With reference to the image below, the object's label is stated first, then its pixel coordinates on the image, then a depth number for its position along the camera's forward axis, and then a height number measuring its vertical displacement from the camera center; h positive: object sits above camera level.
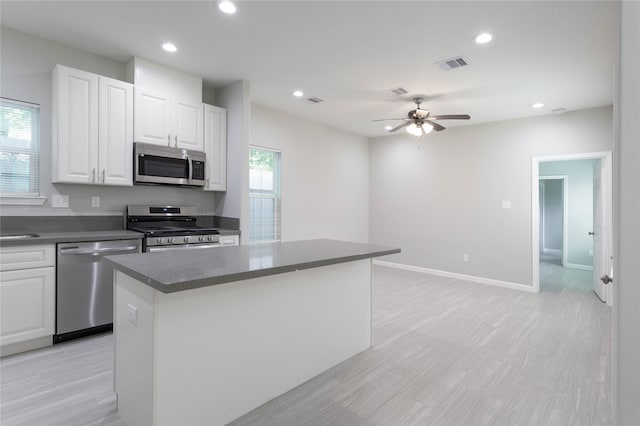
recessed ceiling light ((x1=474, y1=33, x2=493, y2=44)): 2.81 +1.56
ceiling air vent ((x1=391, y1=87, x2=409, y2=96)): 4.12 +1.60
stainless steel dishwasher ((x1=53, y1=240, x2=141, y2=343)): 2.82 -0.68
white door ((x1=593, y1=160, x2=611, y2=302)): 4.34 -0.27
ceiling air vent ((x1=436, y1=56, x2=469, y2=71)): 3.28 +1.58
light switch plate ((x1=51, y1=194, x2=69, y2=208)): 3.13 +0.12
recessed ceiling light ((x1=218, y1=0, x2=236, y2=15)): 2.45 +1.60
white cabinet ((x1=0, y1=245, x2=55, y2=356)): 2.57 -0.70
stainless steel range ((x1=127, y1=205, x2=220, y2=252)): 3.32 -0.17
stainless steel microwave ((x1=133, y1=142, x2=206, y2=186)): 3.39 +0.53
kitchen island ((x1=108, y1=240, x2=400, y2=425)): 1.57 -0.66
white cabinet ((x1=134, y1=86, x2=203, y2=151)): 3.41 +1.04
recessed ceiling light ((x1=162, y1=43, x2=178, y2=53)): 3.09 +1.62
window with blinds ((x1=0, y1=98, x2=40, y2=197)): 2.90 +0.60
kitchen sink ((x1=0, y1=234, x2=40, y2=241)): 2.65 -0.20
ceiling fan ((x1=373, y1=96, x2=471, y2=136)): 4.27 +1.22
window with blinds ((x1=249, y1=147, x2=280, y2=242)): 5.00 +0.30
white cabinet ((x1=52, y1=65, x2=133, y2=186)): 2.96 +0.82
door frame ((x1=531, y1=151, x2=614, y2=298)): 4.41 +0.32
